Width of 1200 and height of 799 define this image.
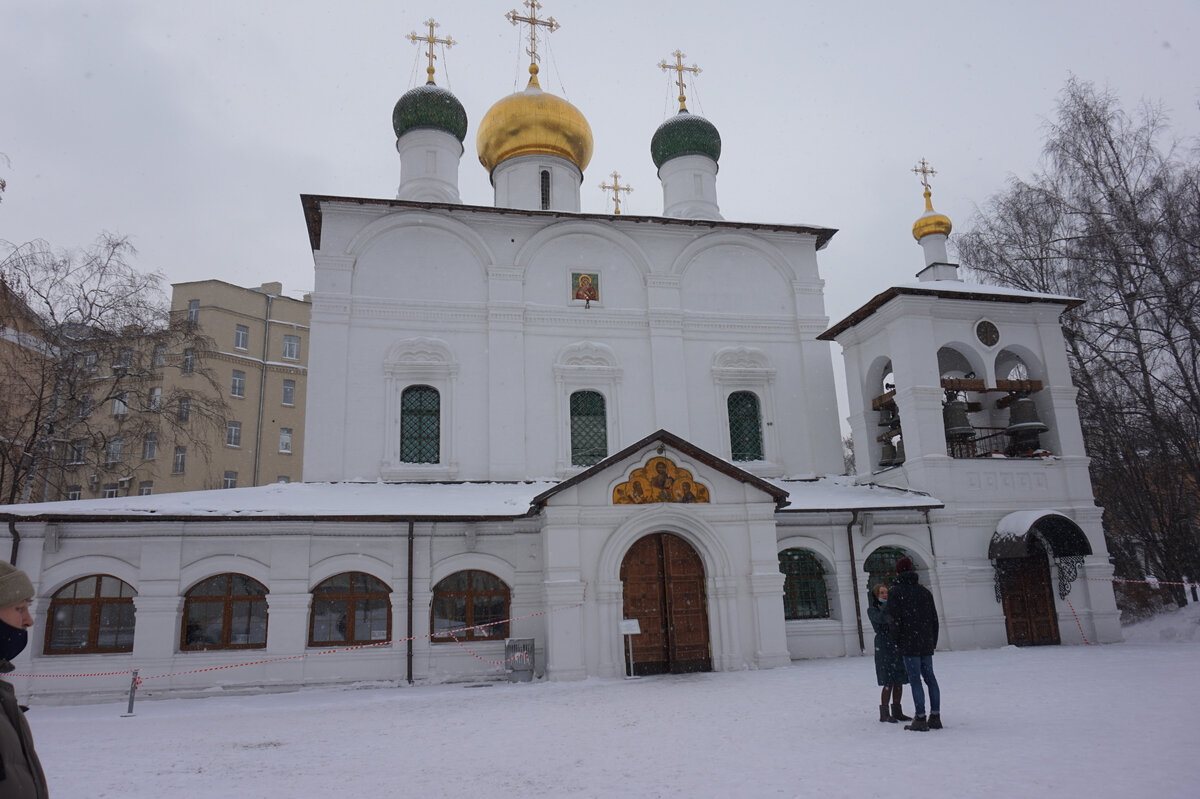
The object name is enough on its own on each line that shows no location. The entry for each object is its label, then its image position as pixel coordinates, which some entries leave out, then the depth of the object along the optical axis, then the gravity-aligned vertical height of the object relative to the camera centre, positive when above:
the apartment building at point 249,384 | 31.78 +9.60
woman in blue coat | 7.12 -0.61
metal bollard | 10.36 -0.75
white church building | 12.31 +2.26
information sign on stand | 11.59 -0.32
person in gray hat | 2.23 -0.23
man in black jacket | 6.82 -0.32
